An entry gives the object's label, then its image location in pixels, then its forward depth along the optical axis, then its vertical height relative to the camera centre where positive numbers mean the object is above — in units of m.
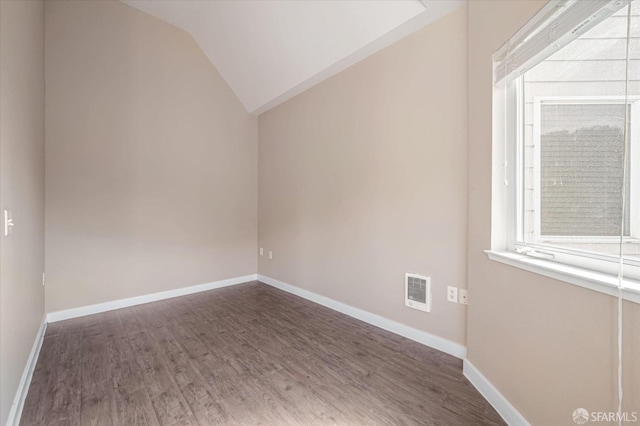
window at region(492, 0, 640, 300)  0.98 +0.33
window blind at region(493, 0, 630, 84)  1.06 +0.79
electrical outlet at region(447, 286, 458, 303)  2.01 -0.61
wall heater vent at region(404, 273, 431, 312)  2.17 -0.66
